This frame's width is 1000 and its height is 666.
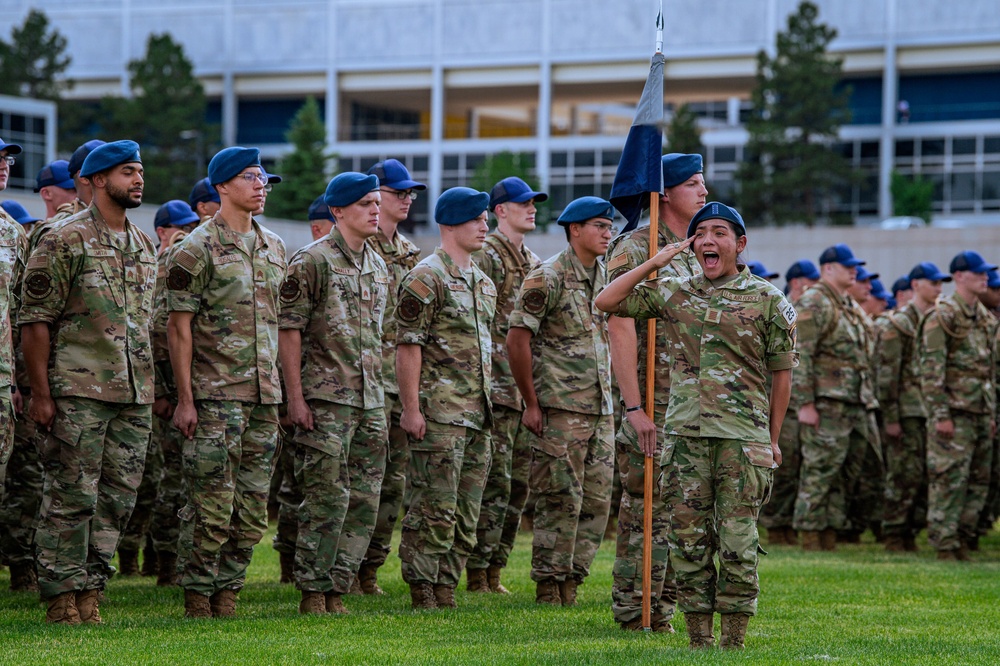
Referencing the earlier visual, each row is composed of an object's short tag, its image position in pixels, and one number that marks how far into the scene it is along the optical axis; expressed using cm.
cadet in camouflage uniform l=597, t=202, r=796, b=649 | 1530
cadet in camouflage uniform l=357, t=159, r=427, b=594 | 2116
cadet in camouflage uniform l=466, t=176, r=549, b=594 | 2125
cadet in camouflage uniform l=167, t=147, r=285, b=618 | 1739
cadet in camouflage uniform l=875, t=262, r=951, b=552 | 3014
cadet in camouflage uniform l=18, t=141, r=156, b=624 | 1670
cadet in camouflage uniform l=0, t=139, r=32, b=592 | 1994
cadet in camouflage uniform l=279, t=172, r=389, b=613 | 1831
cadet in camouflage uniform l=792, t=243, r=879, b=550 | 2983
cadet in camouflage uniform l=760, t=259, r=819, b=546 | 3162
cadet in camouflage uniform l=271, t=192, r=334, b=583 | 2056
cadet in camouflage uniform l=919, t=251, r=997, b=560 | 2814
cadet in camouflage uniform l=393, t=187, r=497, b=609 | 1887
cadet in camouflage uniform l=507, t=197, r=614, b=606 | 1944
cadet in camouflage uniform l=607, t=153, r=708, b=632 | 1706
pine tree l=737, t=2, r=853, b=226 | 11312
